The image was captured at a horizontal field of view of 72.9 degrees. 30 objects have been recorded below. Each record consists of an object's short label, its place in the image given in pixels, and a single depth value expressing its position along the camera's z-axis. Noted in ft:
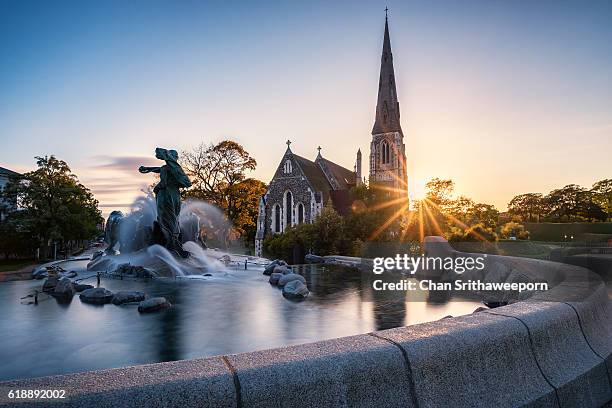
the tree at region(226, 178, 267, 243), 152.56
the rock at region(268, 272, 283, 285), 39.78
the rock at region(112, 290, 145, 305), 27.43
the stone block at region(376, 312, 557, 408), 7.88
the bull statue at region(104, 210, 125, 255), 55.57
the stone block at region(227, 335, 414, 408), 6.47
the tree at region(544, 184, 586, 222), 245.45
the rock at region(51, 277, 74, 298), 30.22
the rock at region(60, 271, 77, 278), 40.95
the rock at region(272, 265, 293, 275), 44.34
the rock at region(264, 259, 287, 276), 48.71
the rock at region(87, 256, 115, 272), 46.03
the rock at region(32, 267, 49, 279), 41.91
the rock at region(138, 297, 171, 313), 25.31
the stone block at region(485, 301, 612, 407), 9.91
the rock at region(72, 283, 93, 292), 31.94
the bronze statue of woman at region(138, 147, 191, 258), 50.88
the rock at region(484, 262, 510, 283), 30.17
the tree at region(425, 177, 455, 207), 167.19
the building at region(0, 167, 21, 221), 119.96
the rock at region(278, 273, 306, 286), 36.37
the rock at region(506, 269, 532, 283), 26.21
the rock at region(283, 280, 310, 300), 32.12
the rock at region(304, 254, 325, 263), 81.94
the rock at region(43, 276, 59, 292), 32.02
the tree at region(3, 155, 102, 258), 113.50
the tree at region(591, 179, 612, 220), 200.75
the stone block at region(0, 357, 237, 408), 5.64
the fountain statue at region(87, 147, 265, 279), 44.91
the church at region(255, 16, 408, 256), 179.93
